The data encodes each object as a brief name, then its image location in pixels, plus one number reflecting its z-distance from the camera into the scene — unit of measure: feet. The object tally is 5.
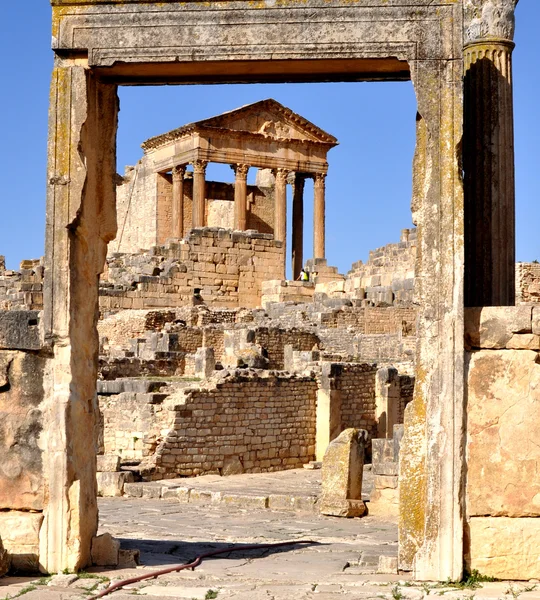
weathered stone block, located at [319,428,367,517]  41.91
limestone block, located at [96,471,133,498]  47.37
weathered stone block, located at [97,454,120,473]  48.81
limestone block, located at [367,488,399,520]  41.91
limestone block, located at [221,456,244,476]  55.16
